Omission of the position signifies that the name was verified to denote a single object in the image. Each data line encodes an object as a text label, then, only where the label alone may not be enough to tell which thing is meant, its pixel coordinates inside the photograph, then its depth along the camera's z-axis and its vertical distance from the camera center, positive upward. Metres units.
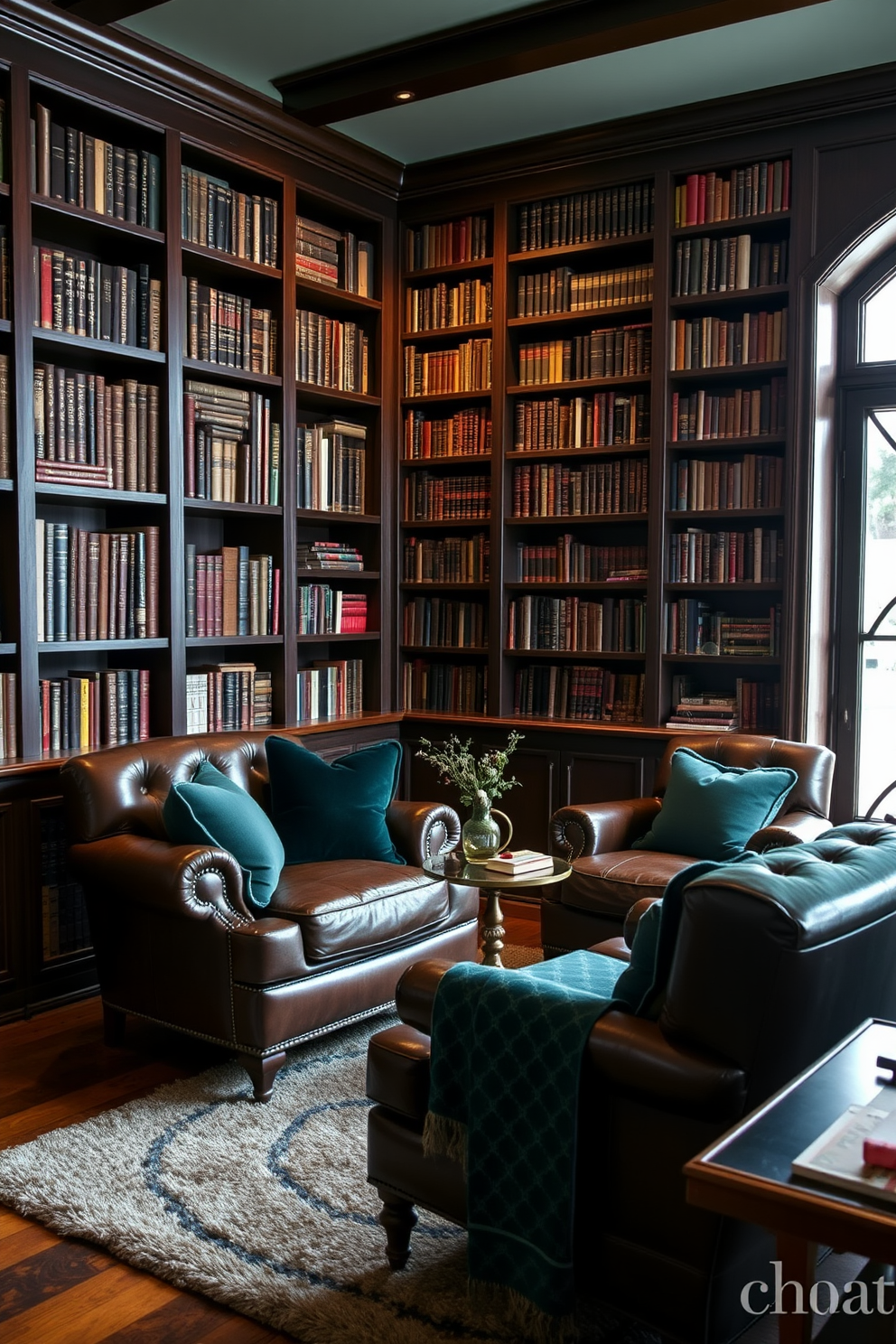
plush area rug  2.30 -1.37
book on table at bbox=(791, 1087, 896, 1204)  1.44 -0.70
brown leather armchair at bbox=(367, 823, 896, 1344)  1.92 -0.76
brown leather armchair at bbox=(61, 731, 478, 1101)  3.29 -0.95
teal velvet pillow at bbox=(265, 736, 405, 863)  4.02 -0.68
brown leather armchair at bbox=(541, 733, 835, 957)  3.93 -0.84
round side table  3.54 -0.83
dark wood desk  1.41 -0.72
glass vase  3.77 -0.73
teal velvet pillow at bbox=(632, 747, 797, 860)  4.07 -0.70
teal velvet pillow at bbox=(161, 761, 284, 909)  3.47 -0.67
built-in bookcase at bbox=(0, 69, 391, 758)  4.01 +0.71
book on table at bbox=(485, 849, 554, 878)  3.60 -0.79
